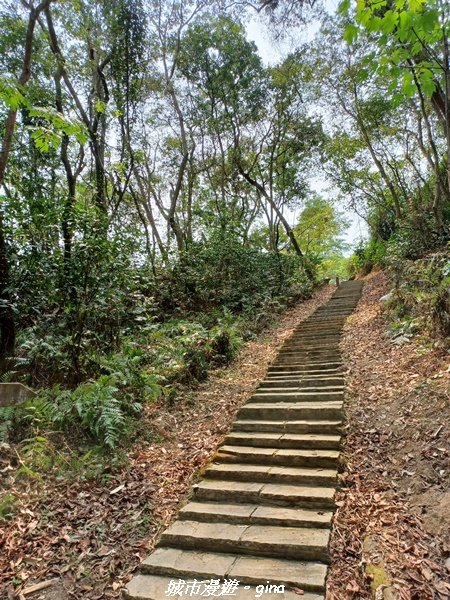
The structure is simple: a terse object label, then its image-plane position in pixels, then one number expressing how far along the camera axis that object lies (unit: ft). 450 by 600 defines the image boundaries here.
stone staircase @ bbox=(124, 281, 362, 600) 8.89
